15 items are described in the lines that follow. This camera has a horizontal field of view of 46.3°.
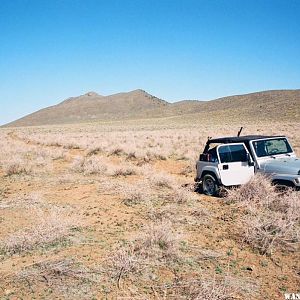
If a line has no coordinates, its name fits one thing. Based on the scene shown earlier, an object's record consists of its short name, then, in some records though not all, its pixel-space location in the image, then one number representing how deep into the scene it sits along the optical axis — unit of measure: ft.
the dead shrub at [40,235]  22.56
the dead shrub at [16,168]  54.19
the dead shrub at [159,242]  20.57
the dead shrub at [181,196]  32.17
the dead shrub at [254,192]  28.82
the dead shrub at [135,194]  33.78
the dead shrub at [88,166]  51.93
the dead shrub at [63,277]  17.28
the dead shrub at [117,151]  78.15
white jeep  31.99
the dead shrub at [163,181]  39.86
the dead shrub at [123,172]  50.03
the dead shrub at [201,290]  15.88
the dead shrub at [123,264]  18.70
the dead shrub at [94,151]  82.06
